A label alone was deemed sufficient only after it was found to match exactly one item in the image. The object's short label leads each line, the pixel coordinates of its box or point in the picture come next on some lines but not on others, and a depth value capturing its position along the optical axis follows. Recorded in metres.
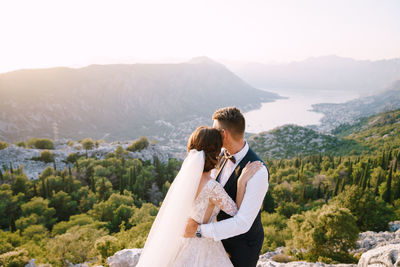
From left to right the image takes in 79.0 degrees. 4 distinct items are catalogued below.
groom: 2.82
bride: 2.93
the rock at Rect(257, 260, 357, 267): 7.60
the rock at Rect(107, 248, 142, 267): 7.87
